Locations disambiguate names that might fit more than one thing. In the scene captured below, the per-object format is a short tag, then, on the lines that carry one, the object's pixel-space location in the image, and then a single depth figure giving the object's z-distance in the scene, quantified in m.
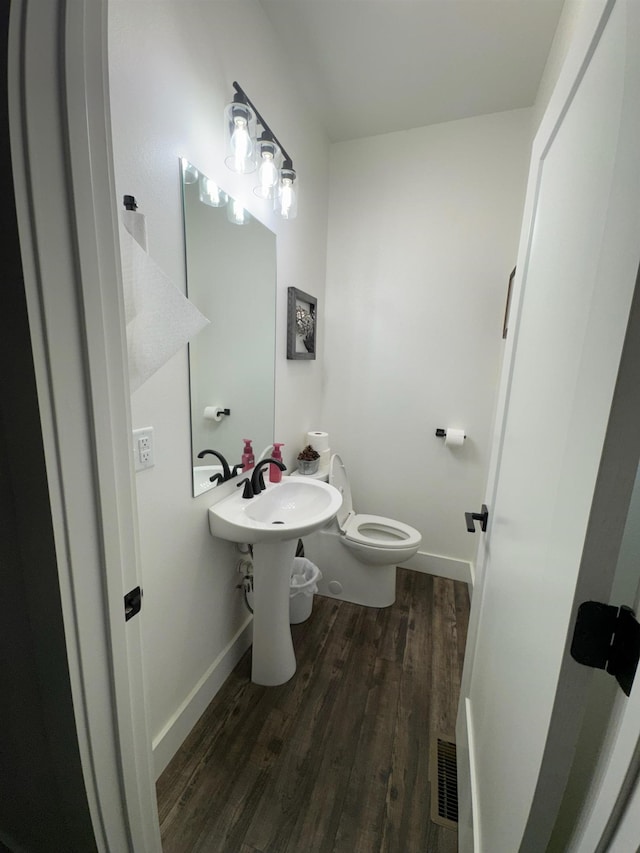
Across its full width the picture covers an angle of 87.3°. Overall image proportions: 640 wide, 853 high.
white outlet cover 0.99
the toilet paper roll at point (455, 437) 2.15
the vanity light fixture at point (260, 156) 1.16
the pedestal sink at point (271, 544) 1.28
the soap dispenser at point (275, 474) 1.71
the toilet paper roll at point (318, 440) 2.19
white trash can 1.79
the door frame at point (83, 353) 0.44
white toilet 1.93
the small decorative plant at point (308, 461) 2.07
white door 0.40
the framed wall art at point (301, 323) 1.88
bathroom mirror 1.19
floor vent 1.10
